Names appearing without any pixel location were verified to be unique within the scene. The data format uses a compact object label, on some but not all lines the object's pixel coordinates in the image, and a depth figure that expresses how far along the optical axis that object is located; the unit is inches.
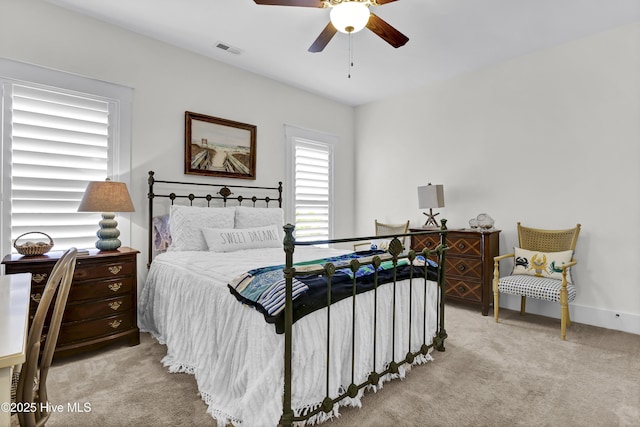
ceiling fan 80.8
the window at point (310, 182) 182.2
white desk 29.4
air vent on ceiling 135.9
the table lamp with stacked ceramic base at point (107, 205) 102.7
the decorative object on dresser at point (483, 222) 147.6
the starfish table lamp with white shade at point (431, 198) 162.7
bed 64.5
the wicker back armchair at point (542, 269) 118.7
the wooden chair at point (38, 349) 41.8
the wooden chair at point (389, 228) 181.0
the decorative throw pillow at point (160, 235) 131.4
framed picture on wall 142.9
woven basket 94.4
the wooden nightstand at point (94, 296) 92.4
